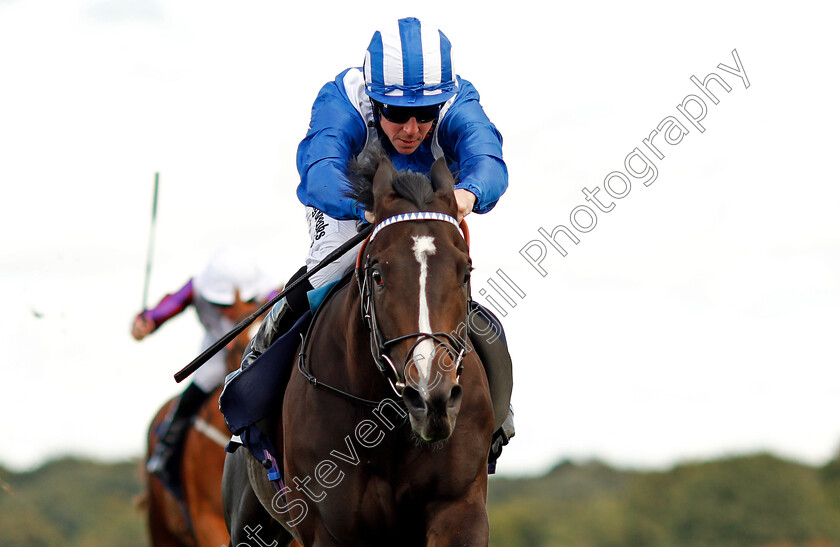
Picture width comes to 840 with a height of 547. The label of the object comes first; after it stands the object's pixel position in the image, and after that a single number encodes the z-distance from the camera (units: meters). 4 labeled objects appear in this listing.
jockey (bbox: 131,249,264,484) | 25.77
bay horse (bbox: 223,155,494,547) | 10.16
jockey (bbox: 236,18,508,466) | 12.43
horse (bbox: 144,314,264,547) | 23.41
